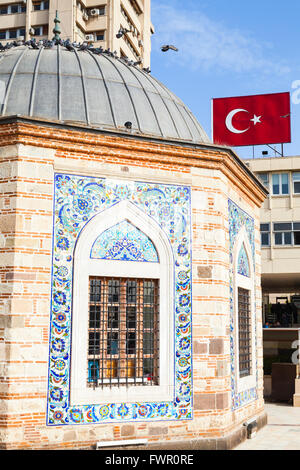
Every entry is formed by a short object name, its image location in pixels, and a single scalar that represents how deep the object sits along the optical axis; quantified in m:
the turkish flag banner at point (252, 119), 26.45
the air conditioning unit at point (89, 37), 38.73
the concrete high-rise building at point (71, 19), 38.16
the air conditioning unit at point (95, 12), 39.31
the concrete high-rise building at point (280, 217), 27.89
